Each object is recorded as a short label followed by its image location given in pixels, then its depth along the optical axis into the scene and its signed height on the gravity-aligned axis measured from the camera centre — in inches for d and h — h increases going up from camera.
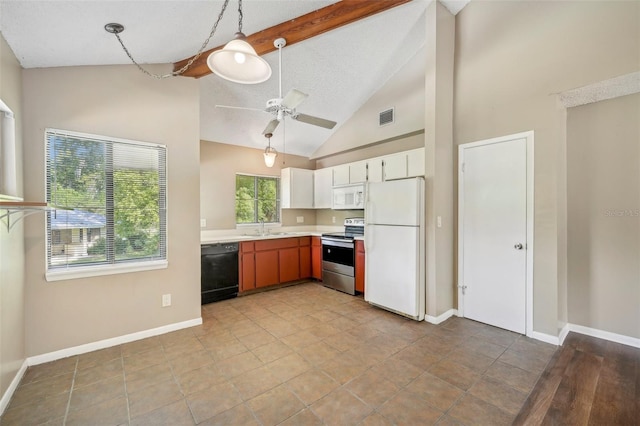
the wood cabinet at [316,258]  194.5 -33.2
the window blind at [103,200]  97.6 +5.4
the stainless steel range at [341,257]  169.6 -29.4
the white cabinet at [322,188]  211.5 +18.5
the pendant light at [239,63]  64.1 +37.3
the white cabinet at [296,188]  212.1 +18.3
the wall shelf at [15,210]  61.0 +1.3
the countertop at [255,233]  170.8 -15.7
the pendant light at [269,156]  151.4 +30.7
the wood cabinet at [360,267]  164.9 -33.3
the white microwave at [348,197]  183.8 +9.4
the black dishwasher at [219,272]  154.6 -34.1
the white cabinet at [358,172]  185.2 +26.7
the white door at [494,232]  115.3 -10.2
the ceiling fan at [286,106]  99.8 +40.7
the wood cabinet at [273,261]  170.4 -32.7
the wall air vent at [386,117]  172.9 +59.5
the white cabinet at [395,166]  161.6 +26.6
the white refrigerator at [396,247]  126.7 -17.6
